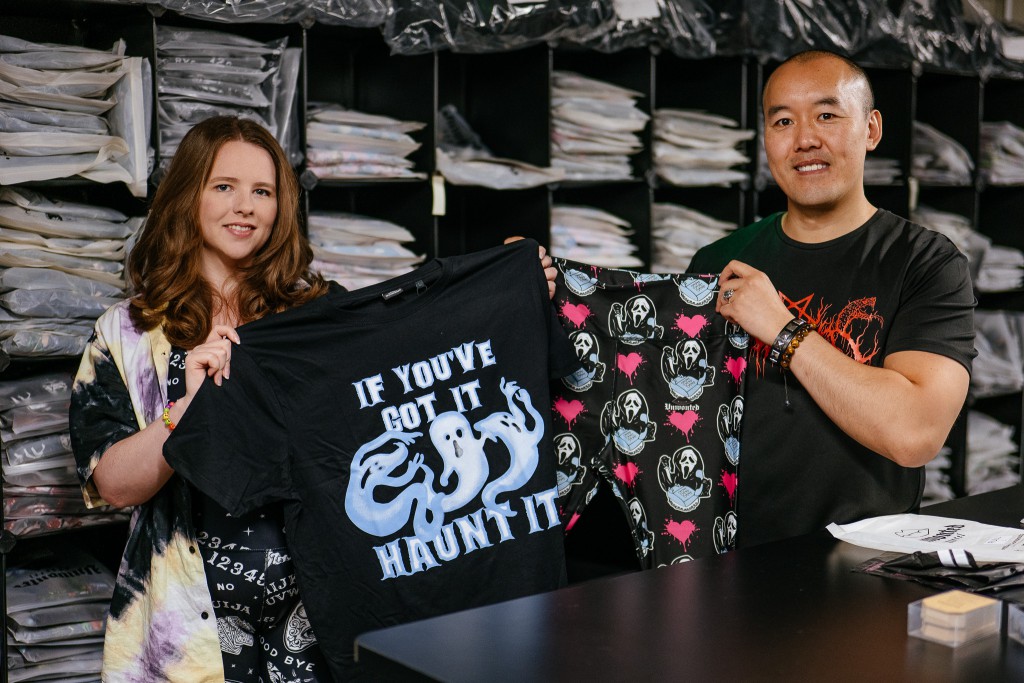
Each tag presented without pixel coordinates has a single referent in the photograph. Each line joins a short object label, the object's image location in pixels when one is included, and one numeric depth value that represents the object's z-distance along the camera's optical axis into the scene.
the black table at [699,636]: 1.21
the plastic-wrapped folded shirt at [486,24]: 2.87
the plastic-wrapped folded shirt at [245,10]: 2.54
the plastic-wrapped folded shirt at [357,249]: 3.05
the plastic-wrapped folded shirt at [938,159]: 4.32
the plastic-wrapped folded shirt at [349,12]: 2.75
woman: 2.00
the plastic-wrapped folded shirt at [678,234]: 3.66
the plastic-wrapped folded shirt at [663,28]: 3.27
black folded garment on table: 1.47
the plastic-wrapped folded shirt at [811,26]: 3.58
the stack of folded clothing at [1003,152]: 4.57
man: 2.04
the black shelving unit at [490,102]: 2.78
